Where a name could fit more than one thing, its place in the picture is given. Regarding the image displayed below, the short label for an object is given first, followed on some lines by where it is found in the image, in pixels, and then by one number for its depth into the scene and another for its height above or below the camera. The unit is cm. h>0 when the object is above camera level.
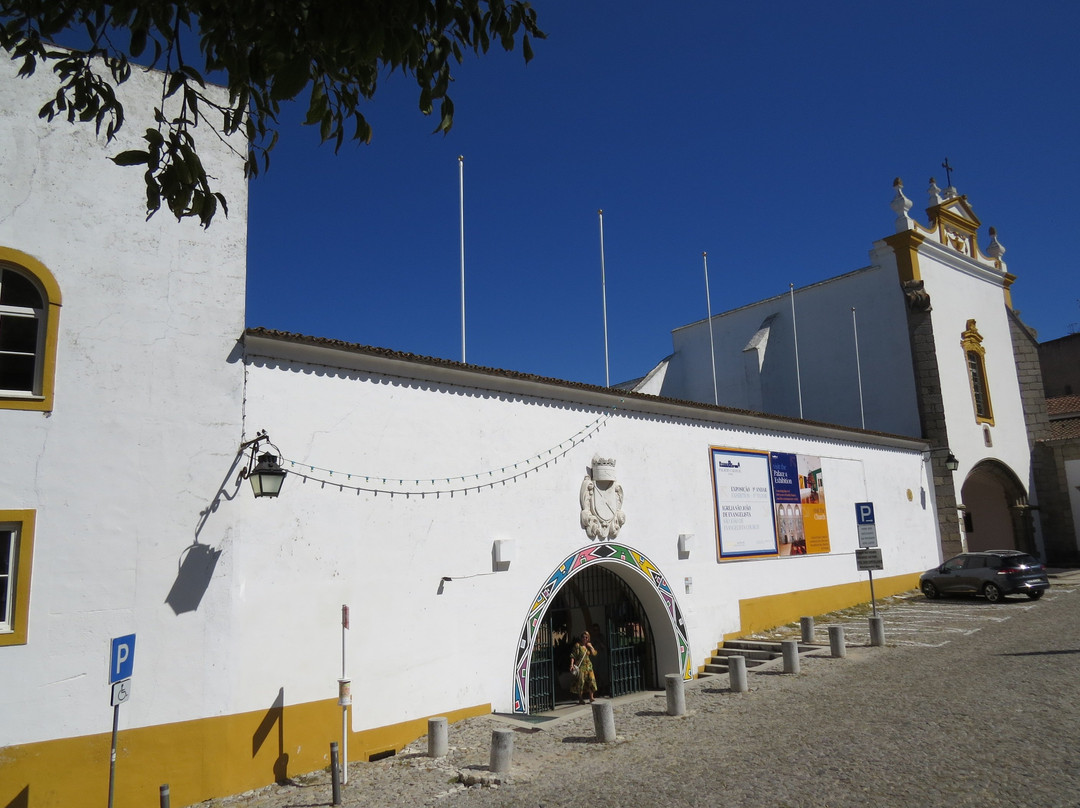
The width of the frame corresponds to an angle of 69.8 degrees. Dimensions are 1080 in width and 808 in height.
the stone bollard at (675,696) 1113 -212
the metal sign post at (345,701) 866 -157
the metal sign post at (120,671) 693 -90
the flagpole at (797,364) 2698 +609
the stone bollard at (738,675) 1226 -206
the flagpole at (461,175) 1403 +678
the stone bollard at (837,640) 1444 -186
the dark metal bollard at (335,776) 778 -214
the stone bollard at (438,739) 936 -218
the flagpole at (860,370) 2569 +564
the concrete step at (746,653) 1500 -213
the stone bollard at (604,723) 975 -216
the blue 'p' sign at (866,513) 1692 +52
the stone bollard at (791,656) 1338 -196
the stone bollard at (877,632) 1521 -183
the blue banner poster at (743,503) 1623 +85
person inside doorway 1360 -214
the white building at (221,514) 788 +59
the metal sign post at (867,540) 1570 -5
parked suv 1984 -115
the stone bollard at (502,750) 849 -214
